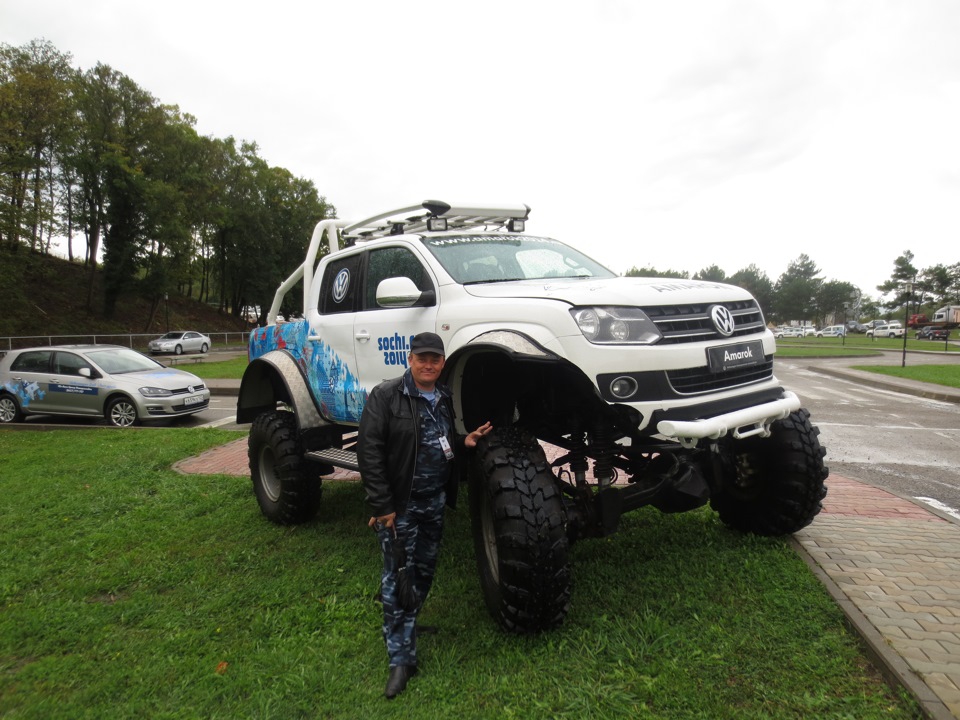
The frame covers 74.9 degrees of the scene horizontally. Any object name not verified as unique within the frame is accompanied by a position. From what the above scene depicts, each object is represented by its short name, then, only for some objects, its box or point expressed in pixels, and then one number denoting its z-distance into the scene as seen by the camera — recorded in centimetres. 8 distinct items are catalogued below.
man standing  293
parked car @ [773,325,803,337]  7782
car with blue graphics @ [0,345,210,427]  1076
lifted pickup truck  306
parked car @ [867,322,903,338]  6229
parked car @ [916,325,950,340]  5084
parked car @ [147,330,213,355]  3203
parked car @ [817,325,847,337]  7161
